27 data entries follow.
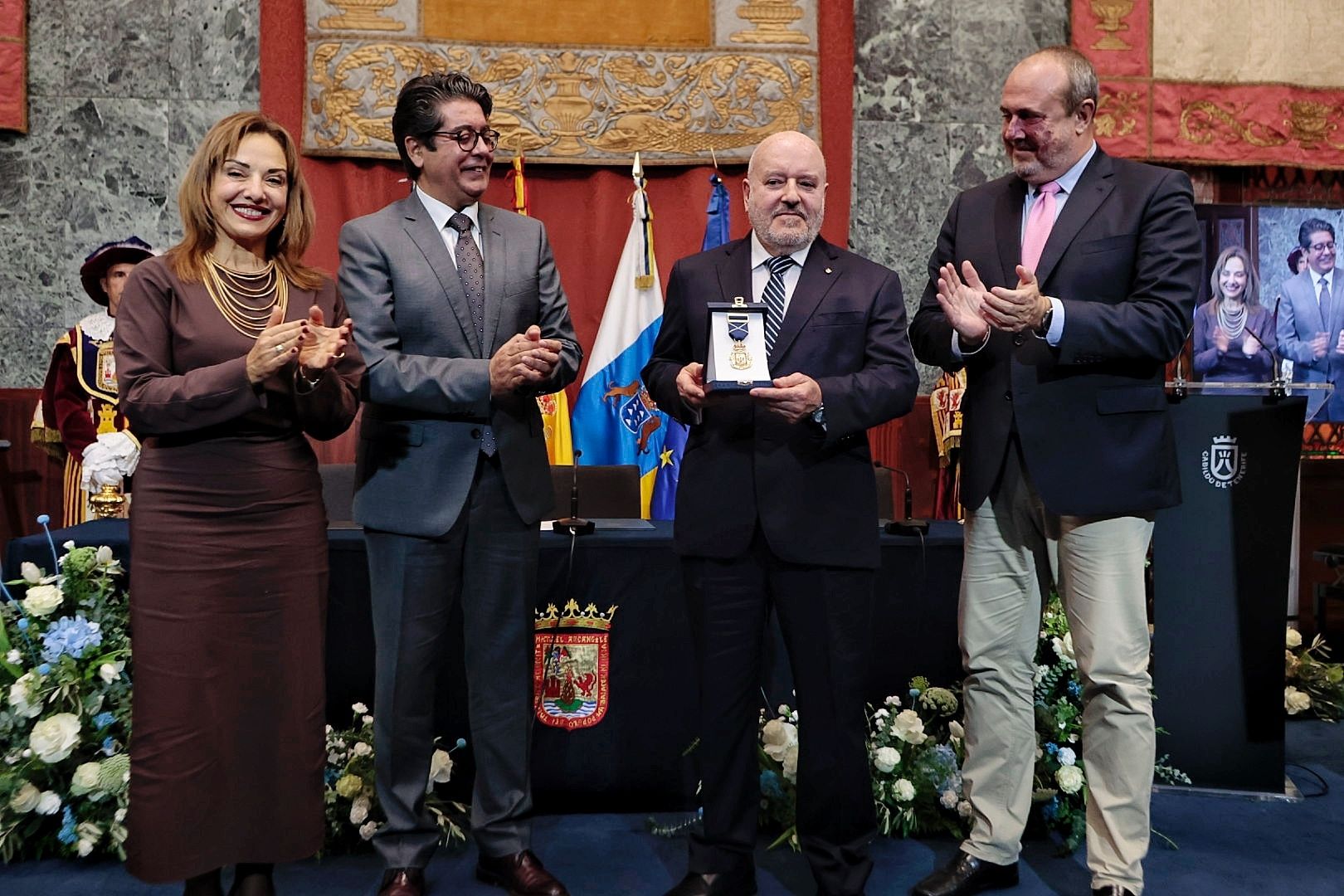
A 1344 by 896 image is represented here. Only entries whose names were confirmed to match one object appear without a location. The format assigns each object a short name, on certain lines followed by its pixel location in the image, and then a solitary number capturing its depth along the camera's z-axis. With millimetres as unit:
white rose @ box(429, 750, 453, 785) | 3176
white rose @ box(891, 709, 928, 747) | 3236
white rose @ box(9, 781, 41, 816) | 2926
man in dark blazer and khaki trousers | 2555
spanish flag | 5469
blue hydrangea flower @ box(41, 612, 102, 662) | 3076
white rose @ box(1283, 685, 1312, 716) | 4492
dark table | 3318
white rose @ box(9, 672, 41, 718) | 2973
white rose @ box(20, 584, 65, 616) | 3031
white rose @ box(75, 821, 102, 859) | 2928
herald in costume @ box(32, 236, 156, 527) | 4836
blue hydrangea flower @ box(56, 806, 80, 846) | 2949
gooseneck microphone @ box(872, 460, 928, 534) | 3473
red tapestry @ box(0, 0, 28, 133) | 5801
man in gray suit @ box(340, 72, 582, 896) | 2643
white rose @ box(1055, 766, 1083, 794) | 3154
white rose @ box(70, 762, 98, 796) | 2953
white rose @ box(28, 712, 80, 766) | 2910
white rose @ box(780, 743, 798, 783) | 3217
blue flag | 5609
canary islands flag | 5723
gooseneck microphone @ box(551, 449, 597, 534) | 3428
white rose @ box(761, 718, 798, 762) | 3250
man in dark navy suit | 2566
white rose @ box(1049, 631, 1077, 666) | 3436
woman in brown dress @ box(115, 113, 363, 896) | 2346
